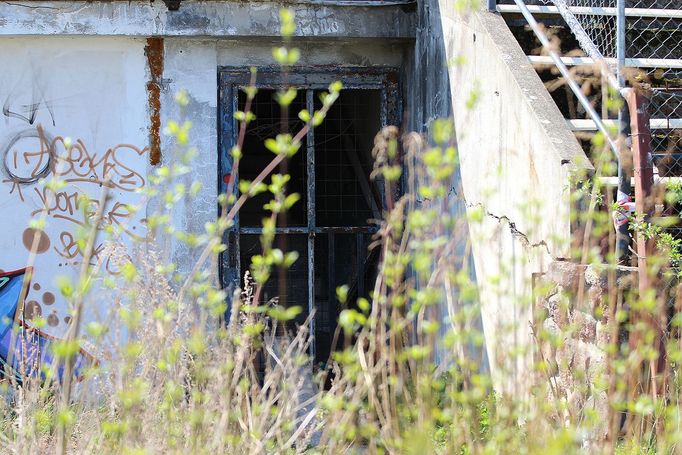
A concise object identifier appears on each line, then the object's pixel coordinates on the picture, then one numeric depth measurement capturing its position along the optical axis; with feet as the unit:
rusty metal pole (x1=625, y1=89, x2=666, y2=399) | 24.56
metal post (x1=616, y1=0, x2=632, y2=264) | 25.64
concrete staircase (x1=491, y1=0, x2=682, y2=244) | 32.71
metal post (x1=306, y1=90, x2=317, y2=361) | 44.91
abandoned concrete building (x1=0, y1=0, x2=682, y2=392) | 42.45
